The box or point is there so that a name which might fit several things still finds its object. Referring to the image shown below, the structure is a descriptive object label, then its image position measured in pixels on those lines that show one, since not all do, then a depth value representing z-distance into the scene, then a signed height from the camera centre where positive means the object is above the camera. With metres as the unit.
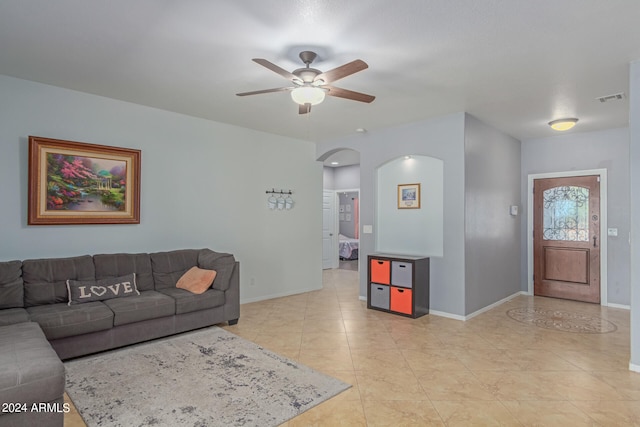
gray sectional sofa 2.08 -0.87
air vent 3.93 +1.32
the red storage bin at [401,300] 4.79 -1.11
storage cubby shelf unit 4.77 -0.91
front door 5.68 -0.33
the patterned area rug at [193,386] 2.44 -1.33
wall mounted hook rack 5.89 +0.40
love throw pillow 3.61 -0.76
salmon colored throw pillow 4.23 -0.76
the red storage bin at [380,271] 5.05 -0.76
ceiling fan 2.78 +1.06
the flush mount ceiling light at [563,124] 4.87 +1.26
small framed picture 5.29 +0.30
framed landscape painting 3.79 +0.35
